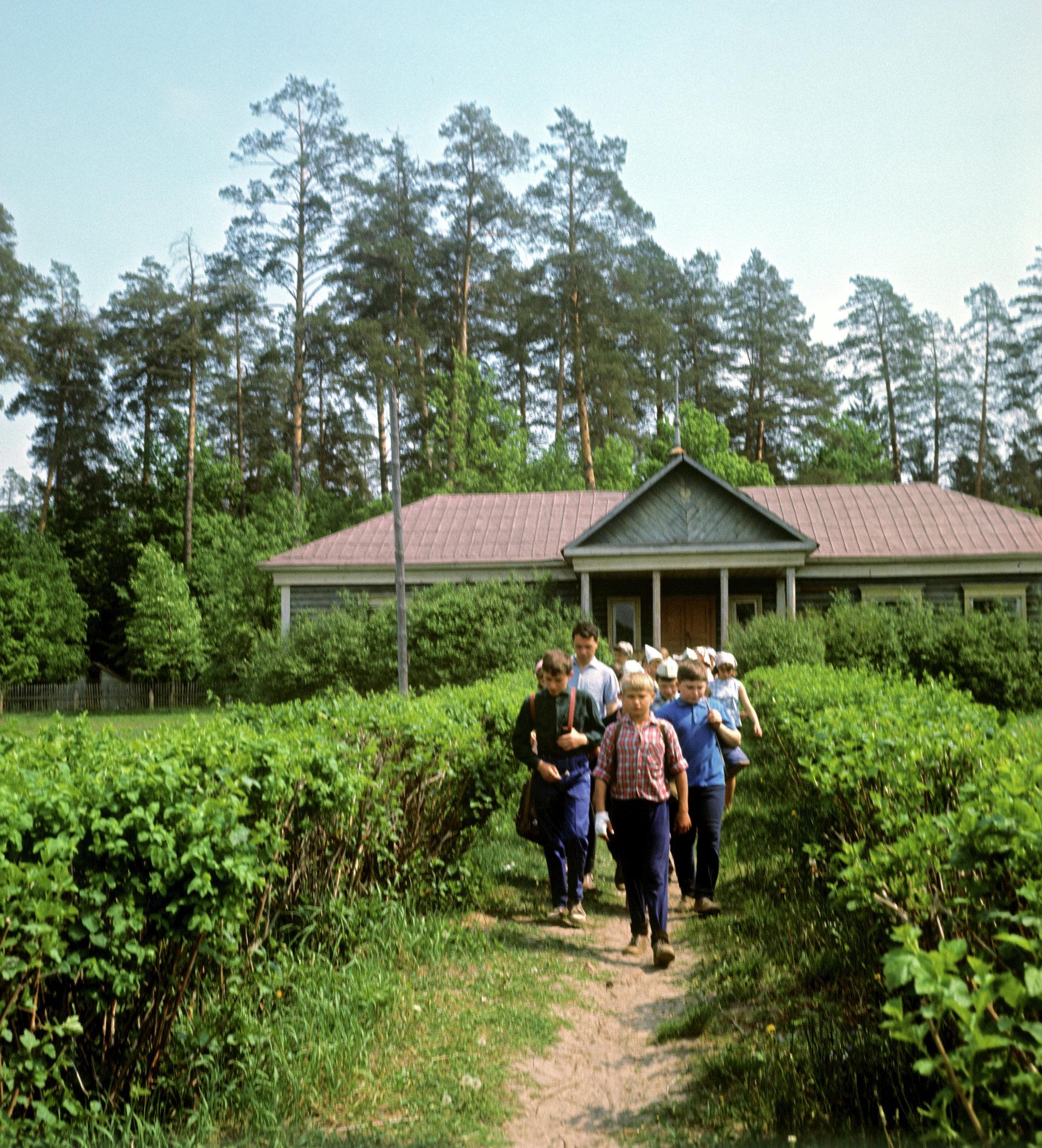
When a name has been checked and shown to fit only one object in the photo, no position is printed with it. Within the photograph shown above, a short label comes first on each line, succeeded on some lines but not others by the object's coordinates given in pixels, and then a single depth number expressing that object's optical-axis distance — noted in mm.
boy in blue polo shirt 6809
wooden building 24031
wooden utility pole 16844
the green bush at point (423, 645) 21547
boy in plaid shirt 5984
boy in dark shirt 6609
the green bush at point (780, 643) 17281
